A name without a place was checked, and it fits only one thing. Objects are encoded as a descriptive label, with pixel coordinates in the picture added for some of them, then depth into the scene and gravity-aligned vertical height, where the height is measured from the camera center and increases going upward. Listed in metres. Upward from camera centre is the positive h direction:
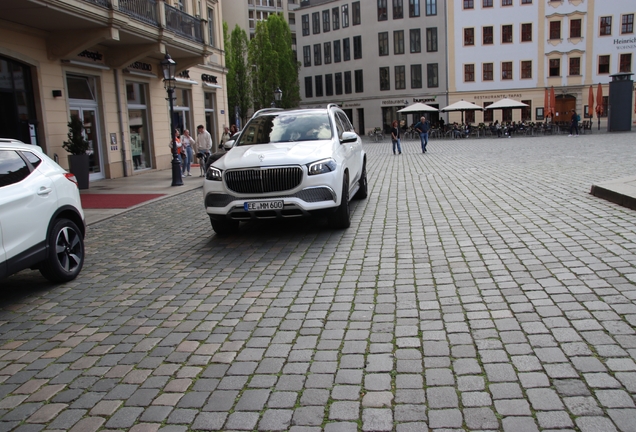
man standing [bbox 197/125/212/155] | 20.94 +0.01
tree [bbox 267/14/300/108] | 63.25 +8.29
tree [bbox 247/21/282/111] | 62.22 +8.03
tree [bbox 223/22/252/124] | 62.09 +7.18
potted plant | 16.11 -0.05
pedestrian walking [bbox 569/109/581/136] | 39.12 -0.19
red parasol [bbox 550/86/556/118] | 42.79 +1.35
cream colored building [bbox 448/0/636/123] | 56.38 +7.40
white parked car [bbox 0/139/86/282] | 5.53 -0.69
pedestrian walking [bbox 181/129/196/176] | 21.44 -0.32
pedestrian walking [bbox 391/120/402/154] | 27.38 -0.08
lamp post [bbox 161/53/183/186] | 17.19 +0.78
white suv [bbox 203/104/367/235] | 7.91 -0.63
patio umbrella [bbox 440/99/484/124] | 45.84 +1.67
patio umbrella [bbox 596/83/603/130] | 41.46 +1.67
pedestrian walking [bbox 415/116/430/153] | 27.45 -0.08
